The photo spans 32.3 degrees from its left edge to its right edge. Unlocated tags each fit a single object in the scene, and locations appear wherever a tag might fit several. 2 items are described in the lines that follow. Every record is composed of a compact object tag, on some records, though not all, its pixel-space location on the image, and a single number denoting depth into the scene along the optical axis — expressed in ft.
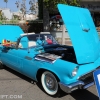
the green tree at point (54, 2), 34.24
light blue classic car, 11.70
